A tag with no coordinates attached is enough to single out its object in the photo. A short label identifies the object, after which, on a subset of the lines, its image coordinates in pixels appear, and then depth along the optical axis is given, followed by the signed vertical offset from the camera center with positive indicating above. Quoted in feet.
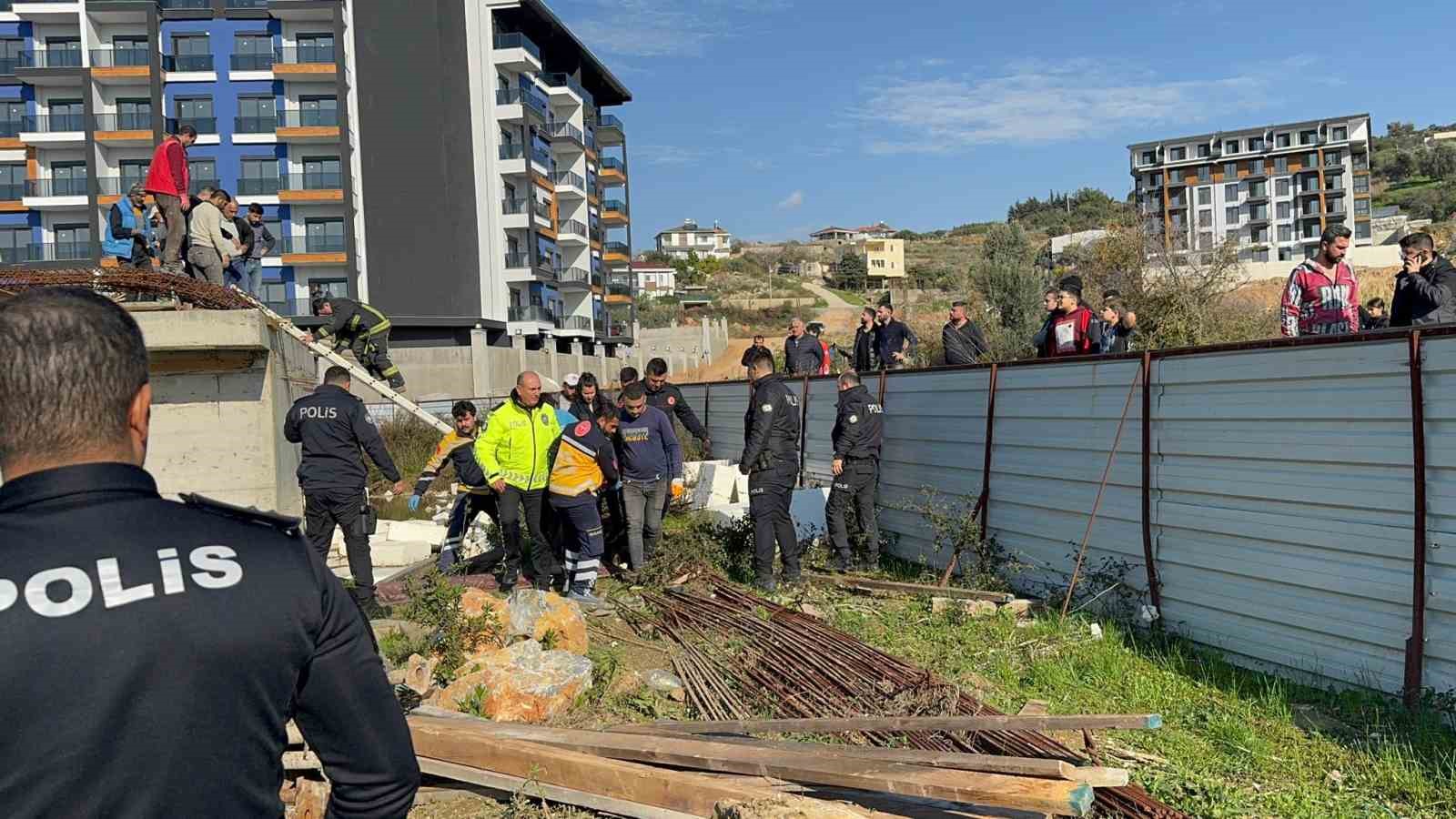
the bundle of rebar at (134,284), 33.37 +3.37
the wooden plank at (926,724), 17.04 -6.05
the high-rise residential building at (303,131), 157.38 +37.00
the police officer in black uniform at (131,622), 5.63 -1.21
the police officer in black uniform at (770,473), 34.35 -3.17
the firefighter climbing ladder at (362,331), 51.01 +2.55
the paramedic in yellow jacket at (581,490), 34.42 -3.49
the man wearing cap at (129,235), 42.91 +6.17
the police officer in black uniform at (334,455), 30.63 -1.88
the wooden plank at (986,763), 14.02 -5.52
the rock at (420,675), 22.81 -6.07
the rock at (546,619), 26.91 -5.88
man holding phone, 28.40 +1.55
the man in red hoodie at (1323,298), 29.19 +1.36
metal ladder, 40.04 +0.62
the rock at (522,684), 22.33 -6.23
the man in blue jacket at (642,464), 37.50 -3.00
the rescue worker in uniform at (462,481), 38.88 -3.47
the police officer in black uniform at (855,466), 37.19 -3.31
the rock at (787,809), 13.85 -5.52
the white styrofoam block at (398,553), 45.55 -6.89
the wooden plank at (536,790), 16.03 -6.27
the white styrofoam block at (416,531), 47.96 -6.41
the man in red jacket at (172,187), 39.99 +7.48
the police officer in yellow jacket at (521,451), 34.83 -2.24
